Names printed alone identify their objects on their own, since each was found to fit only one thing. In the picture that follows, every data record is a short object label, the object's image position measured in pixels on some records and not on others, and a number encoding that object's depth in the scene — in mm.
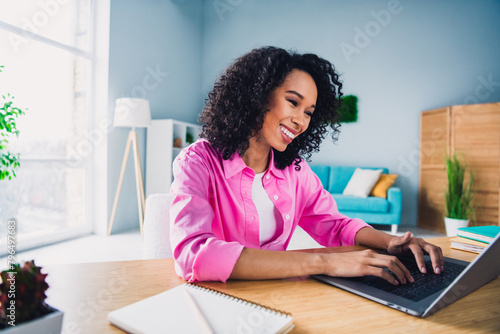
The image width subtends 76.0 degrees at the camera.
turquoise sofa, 4281
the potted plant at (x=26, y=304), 380
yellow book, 1051
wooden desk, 535
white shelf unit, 4391
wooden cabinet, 4090
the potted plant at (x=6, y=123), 2275
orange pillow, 4523
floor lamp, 3689
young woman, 958
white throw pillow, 4562
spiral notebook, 478
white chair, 1105
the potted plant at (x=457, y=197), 4102
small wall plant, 5230
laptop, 563
